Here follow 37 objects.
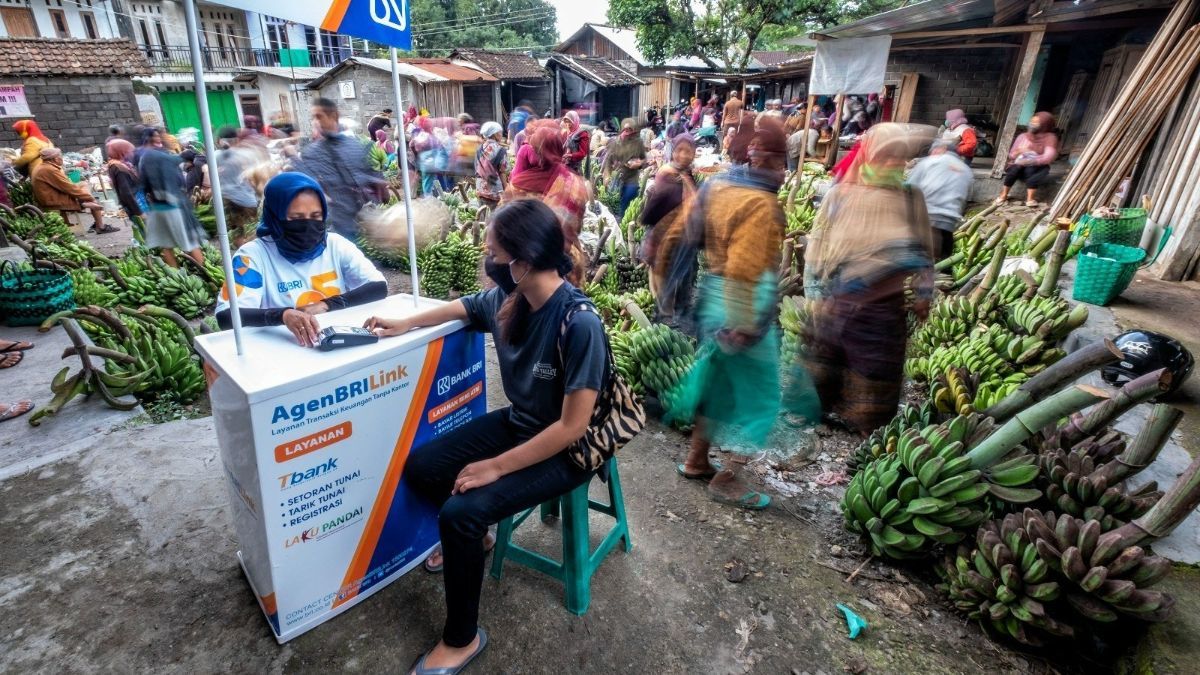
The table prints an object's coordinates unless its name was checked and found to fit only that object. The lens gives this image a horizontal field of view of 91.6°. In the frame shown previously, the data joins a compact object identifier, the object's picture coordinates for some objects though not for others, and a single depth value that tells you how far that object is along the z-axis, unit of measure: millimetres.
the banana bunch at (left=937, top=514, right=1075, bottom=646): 2217
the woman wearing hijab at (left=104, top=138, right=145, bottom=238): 7449
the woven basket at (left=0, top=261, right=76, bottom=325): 5039
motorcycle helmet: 3375
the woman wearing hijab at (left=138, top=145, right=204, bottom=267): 6055
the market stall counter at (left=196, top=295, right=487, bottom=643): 1850
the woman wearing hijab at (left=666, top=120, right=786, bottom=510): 2895
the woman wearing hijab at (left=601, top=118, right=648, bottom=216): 8625
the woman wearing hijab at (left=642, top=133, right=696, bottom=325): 4305
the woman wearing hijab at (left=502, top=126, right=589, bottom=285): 4879
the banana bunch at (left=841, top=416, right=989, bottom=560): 2537
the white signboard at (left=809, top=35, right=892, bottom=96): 10859
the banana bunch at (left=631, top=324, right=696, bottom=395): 4098
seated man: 8539
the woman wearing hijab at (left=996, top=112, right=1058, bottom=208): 8961
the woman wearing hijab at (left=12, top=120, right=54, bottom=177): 8758
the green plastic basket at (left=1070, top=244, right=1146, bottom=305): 4617
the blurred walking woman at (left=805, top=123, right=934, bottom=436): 3102
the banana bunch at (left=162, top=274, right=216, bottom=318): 5930
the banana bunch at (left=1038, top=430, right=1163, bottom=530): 2402
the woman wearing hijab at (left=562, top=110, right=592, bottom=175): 6348
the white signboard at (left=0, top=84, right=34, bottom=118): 12430
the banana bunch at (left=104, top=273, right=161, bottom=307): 5734
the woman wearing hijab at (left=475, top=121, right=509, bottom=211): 7859
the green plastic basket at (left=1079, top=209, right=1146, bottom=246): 5297
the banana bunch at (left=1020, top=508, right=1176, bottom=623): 2068
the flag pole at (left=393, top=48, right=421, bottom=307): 2152
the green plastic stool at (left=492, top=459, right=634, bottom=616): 2279
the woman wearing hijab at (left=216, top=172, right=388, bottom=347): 2373
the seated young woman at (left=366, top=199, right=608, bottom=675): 1961
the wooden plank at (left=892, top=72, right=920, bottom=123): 13219
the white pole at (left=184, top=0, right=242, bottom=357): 1501
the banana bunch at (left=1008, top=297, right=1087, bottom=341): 4254
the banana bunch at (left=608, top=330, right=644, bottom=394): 4324
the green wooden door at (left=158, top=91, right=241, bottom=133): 21703
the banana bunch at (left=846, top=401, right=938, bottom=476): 3295
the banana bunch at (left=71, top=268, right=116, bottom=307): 5590
